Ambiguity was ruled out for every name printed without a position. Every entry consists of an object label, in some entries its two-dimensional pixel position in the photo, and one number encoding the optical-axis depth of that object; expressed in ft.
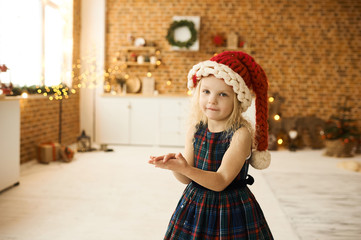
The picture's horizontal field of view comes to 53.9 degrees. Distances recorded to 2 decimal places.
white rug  8.57
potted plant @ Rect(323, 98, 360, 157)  17.74
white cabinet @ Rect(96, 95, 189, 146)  19.88
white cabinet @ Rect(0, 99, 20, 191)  10.59
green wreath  19.90
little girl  4.03
